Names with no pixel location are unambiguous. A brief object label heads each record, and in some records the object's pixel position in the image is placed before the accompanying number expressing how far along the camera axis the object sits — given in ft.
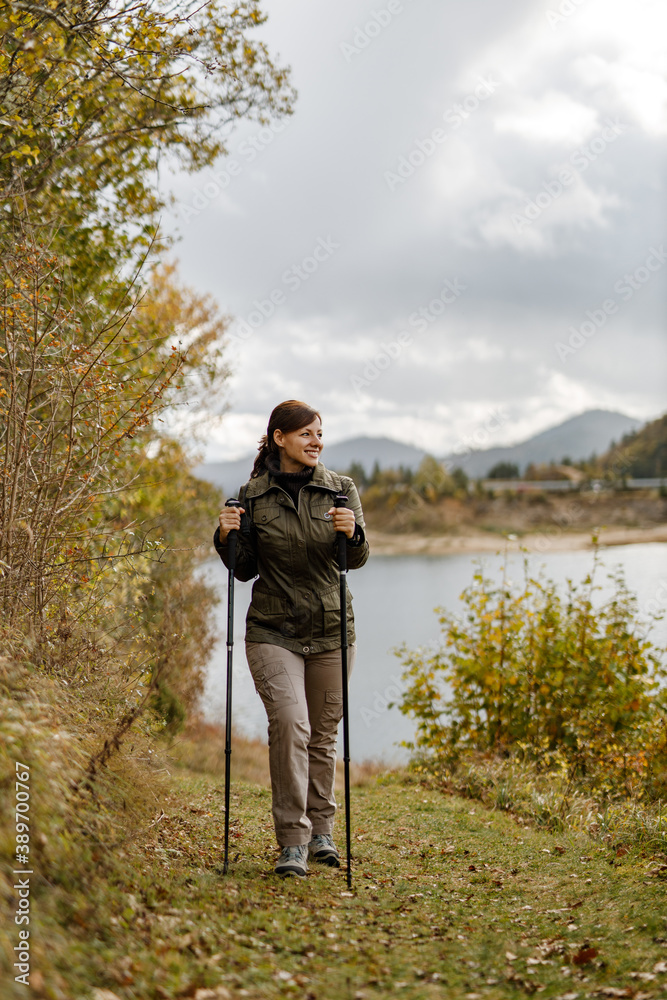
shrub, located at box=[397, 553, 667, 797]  28.84
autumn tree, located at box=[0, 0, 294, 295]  18.35
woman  14.67
